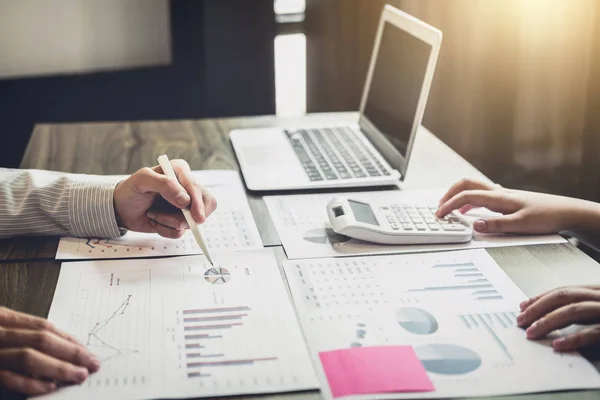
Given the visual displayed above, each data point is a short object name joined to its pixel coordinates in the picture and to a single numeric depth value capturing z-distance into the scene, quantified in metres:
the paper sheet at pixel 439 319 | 0.80
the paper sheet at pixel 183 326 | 0.79
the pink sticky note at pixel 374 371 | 0.78
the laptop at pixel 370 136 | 1.38
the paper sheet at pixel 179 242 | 1.11
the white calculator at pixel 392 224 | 1.13
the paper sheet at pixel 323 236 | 1.12
